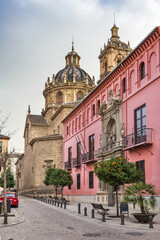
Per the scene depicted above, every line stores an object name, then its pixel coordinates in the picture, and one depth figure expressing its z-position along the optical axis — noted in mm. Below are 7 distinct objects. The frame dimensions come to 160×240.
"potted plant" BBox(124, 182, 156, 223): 14039
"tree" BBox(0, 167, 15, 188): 75862
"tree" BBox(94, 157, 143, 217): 16797
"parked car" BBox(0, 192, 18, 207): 24934
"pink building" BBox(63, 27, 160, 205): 20031
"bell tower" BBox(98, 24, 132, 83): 51094
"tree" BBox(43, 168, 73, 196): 33009
